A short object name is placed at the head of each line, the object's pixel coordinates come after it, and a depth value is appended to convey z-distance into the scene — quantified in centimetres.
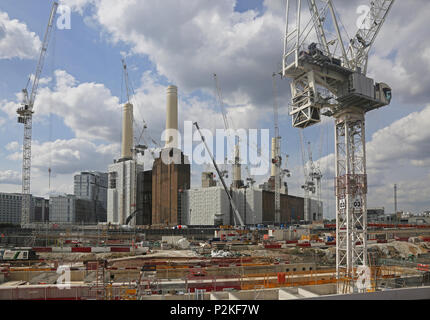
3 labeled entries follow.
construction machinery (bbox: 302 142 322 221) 16045
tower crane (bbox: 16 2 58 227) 9725
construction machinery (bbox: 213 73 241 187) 14550
